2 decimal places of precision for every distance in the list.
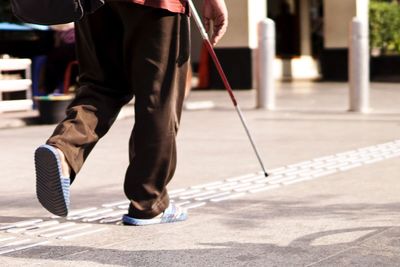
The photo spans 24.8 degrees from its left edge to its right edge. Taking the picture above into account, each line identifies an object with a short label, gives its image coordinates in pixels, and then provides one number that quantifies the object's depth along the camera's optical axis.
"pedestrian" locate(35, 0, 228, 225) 4.32
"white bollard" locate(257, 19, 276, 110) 11.70
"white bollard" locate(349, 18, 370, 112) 11.27
